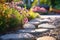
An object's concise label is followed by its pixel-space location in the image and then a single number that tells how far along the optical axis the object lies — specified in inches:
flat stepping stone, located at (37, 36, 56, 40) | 85.1
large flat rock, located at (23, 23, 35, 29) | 117.5
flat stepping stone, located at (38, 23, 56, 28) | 119.0
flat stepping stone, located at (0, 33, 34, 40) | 87.5
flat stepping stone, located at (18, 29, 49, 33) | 102.1
